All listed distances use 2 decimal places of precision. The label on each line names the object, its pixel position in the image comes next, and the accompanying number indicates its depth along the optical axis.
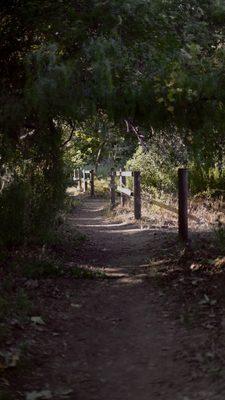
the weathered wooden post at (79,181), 32.59
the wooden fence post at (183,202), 10.22
